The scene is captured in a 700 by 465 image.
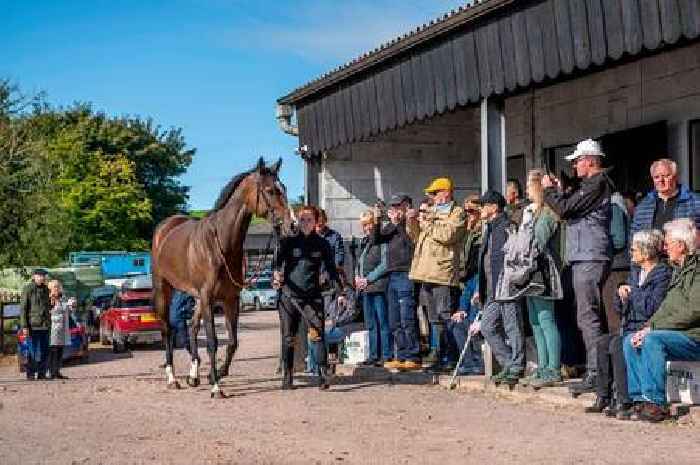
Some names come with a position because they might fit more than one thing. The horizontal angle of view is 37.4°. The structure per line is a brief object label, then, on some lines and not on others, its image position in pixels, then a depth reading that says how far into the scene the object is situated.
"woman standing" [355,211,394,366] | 13.72
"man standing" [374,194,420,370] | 13.41
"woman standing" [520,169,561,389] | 10.88
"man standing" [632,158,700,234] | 9.72
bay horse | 12.37
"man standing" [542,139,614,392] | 10.33
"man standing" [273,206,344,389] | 12.67
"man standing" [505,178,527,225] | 11.55
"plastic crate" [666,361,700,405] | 9.34
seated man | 9.04
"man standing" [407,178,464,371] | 12.66
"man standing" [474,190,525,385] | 11.38
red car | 24.30
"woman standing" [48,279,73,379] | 17.03
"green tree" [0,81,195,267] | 54.56
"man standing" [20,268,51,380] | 16.95
